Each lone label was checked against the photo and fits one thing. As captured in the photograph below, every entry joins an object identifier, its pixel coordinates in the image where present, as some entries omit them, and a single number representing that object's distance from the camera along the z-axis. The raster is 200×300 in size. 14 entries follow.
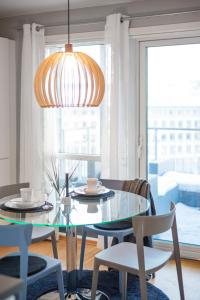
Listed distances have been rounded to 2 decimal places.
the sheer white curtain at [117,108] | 3.90
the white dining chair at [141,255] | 2.35
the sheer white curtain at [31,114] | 4.37
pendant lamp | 2.67
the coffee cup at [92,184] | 3.03
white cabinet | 4.44
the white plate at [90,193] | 2.98
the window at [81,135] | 4.33
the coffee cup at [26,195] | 2.73
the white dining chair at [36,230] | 3.11
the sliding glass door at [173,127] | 3.83
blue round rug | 3.08
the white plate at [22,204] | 2.66
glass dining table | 2.44
